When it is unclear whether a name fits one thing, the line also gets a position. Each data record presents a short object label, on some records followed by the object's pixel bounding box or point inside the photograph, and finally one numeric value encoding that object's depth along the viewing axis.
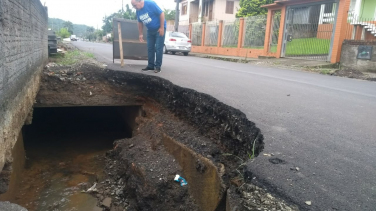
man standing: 6.12
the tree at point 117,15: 46.35
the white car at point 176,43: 17.83
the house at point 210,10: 30.84
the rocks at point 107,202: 3.88
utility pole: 24.38
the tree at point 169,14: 41.12
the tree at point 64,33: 48.72
